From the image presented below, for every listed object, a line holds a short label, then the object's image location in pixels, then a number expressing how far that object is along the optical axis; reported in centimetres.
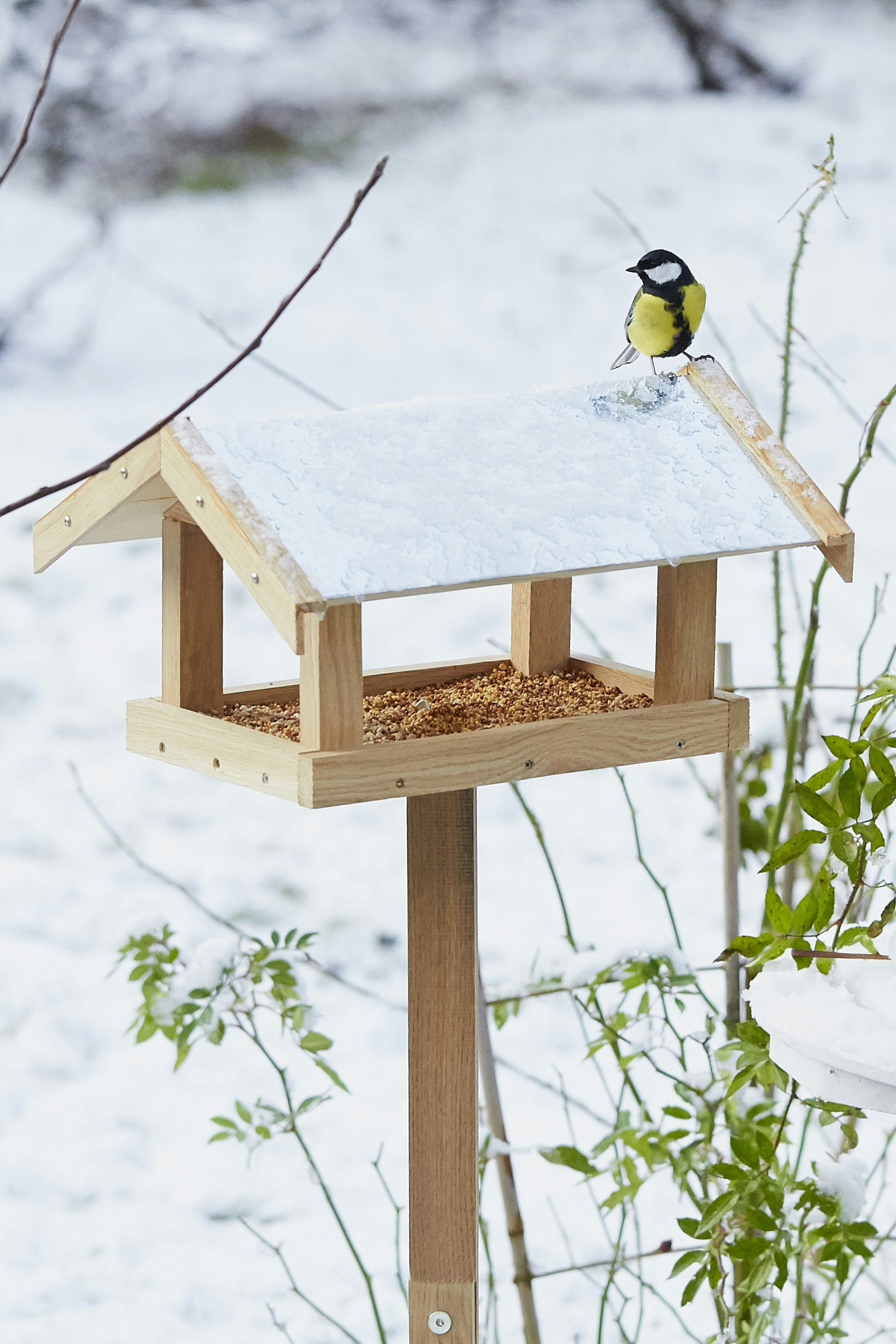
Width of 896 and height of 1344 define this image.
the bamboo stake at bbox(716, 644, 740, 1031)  868
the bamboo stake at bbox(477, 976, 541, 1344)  860
